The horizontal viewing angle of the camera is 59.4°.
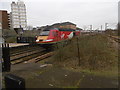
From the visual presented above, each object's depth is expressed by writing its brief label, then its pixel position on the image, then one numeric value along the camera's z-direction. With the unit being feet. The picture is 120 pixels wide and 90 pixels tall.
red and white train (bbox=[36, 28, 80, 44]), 41.09
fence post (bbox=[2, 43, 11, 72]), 17.69
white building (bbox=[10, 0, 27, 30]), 231.71
